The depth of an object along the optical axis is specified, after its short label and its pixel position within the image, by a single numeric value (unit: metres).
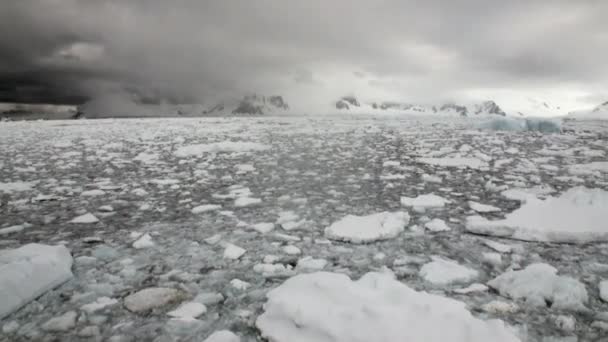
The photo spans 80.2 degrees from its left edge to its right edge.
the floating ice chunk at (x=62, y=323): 1.78
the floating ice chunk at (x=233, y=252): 2.66
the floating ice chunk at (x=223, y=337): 1.67
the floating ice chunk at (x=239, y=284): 2.20
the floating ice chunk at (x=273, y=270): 2.36
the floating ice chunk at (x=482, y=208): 3.74
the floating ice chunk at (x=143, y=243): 2.88
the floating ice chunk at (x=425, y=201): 3.91
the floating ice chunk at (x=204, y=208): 3.85
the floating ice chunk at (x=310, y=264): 2.44
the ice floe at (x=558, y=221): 2.91
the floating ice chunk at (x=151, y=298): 1.97
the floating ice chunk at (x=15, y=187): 4.83
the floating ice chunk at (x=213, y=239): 2.95
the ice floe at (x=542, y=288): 1.94
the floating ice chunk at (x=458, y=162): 6.54
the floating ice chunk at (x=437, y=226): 3.18
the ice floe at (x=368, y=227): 2.98
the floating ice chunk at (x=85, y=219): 3.53
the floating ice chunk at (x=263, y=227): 3.21
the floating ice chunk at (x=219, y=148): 8.84
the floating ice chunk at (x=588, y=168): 5.80
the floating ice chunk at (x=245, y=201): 4.09
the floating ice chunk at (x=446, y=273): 2.23
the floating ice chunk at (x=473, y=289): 2.10
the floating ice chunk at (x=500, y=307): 1.88
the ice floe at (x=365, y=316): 1.64
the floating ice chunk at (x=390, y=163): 6.79
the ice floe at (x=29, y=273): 1.95
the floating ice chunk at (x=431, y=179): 5.27
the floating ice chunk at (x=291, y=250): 2.73
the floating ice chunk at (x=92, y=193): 4.63
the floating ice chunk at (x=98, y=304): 1.95
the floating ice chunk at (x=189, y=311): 1.89
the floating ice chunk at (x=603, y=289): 1.99
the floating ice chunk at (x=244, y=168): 6.29
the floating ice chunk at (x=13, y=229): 3.22
